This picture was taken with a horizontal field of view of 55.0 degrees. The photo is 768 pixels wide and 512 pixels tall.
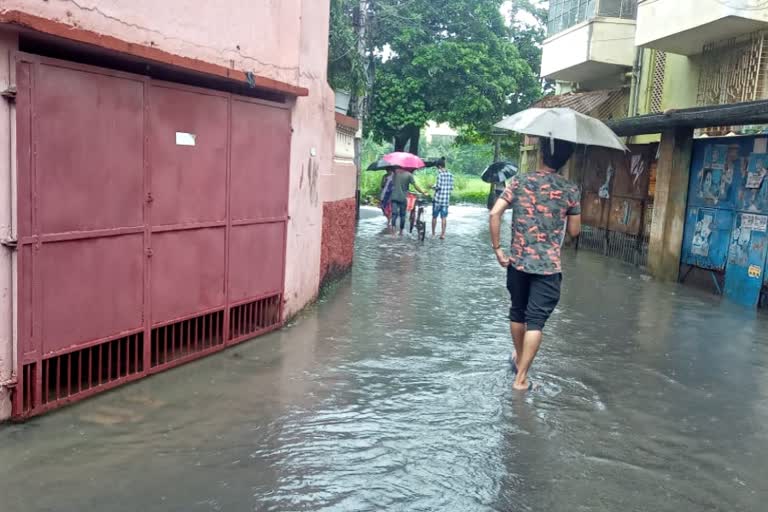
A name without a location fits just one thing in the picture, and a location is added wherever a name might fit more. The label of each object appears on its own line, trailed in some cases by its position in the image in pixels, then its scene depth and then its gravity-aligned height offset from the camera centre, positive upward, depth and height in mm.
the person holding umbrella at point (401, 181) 17953 -365
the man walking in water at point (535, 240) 5777 -520
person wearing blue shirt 17547 -546
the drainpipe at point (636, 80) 15875 +2154
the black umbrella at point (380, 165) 19012 -33
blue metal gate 10258 -410
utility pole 18578 +3068
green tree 25500 +3525
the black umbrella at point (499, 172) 24856 -33
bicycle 17109 -1086
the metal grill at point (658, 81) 15016 +2054
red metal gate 4574 -544
